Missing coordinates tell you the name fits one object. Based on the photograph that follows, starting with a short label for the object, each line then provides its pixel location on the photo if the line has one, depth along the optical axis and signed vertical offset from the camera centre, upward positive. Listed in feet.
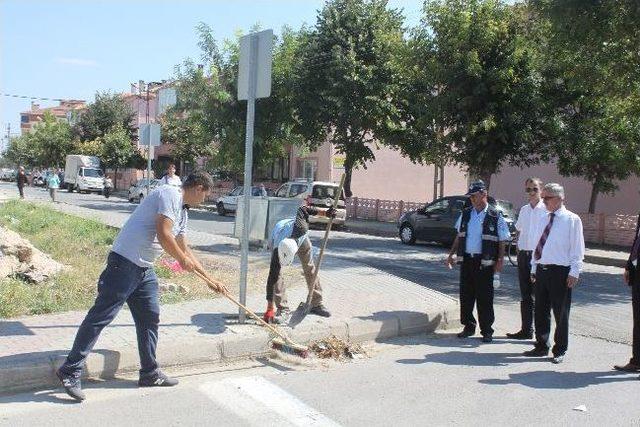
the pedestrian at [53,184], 103.18 +0.17
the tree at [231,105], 97.19 +13.81
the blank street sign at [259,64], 22.38 +4.58
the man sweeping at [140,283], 16.40 -2.47
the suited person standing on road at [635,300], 20.44 -2.78
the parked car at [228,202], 97.32 -1.38
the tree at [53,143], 211.45 +14.26
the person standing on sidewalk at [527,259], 24.30 -1.95
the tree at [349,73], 82.53 +16.20
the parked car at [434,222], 60.90 -1.84
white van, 160.76 +3.09
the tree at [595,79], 43.78 +10.47
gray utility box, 40.27 -0.98
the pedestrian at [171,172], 35.13 +1.06
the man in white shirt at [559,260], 21.31 -1.70
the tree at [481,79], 59.47 +11.76
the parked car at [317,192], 75.56 +0.59
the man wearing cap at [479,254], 24.17 -1.85
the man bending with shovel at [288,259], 22.63 -2.27
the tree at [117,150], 170.50 +10.14
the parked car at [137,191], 115.24 -0.43
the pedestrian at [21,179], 108.37 +0.70
